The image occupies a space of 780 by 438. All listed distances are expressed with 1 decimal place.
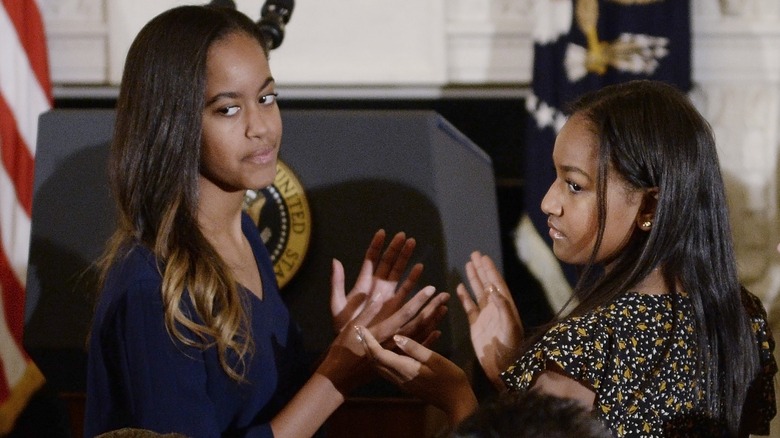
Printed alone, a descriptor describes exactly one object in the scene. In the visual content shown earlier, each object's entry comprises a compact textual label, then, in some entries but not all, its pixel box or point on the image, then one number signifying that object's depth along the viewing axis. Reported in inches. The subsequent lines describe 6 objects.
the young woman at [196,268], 120.4
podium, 160.9
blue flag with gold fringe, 247.1
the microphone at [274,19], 175.2
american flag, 245.4
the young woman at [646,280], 113.0
